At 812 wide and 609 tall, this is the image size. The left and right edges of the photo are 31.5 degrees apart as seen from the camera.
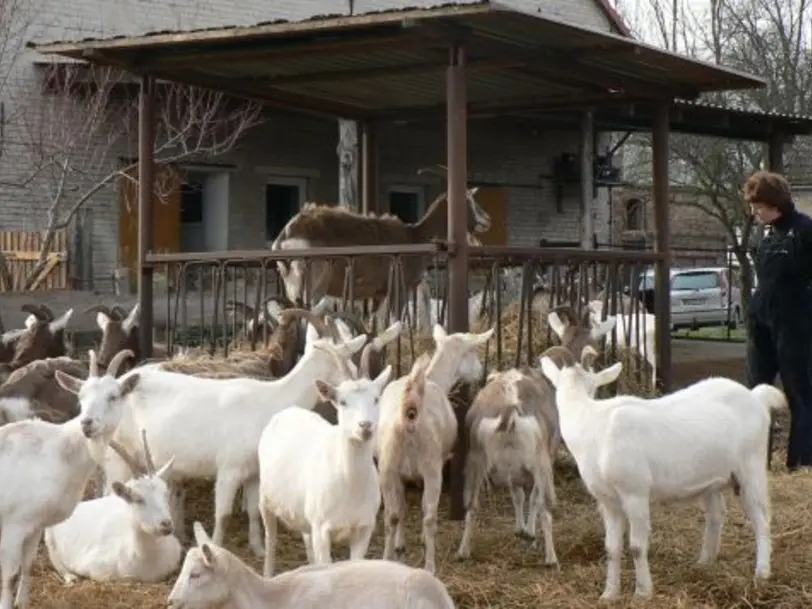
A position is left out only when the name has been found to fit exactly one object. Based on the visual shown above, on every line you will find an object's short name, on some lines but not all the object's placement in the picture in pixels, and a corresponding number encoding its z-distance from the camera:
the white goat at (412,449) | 7.87
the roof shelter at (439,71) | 9.43
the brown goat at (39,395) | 9.79
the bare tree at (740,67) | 31.69
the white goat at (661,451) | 7.02
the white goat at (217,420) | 8.31
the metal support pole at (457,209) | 9.55
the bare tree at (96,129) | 18.97
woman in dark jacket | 9.68
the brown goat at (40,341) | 12.52
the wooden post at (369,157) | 13.88
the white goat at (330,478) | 7.09
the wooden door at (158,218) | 19.91
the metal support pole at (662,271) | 11.99
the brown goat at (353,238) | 13.25
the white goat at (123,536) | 7.10
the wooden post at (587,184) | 22.47
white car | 31.33
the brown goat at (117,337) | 11.47
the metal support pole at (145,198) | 11.23
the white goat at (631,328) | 12.06
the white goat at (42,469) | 7.12
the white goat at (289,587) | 5.49
